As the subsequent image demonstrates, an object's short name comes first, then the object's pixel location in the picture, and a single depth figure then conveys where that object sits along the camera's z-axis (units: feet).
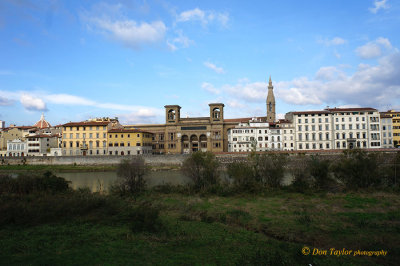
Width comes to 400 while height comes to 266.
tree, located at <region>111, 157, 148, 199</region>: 84.69
